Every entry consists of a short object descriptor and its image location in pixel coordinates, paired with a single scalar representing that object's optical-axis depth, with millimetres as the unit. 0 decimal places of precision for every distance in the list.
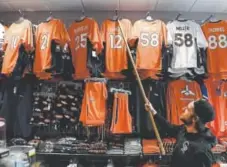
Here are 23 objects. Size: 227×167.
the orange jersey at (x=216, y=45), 4359
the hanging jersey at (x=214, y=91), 4623
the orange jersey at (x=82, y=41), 4367
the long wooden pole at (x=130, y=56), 3600
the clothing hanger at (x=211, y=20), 4539
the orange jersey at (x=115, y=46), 4324
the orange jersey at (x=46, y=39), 4316
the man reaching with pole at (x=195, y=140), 2932
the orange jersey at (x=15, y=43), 4348
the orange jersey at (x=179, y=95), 4559
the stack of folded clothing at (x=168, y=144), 4414
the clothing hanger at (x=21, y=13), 5098
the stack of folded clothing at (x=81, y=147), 4453
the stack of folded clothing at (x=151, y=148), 4402
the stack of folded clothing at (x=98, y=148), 4438
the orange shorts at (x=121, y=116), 4414
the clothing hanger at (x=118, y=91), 4594
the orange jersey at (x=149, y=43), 4250
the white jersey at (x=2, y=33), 4564
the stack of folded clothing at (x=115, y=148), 4469
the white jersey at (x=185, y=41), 4285
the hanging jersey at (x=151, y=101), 4645
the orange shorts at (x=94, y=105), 4361
